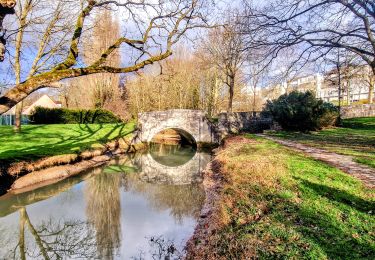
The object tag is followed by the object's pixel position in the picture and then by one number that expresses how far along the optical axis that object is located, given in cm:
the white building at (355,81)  3010
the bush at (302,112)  1931
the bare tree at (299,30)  979
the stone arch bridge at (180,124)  2373
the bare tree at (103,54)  459
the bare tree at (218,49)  2331
